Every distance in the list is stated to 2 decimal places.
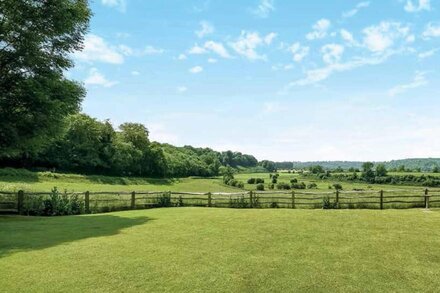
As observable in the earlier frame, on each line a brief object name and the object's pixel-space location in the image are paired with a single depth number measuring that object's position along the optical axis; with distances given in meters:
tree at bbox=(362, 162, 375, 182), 99.38
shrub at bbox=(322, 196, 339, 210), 25.78
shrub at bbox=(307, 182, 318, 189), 87.40
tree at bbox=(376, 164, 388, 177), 102.46
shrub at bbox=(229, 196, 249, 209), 26.89
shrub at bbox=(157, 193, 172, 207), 26.59
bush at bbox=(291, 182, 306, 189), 85.31
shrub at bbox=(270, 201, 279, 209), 26.44
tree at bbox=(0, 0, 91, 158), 20.61
